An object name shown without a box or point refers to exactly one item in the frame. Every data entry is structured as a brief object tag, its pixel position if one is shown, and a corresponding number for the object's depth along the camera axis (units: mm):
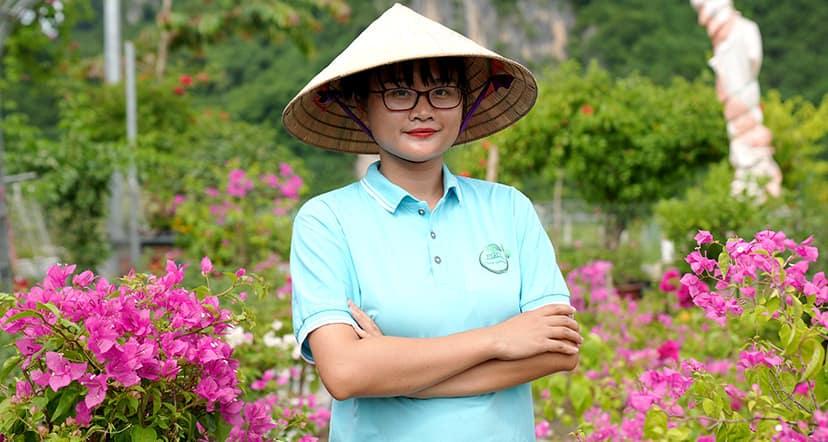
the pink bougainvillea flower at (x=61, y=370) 1928
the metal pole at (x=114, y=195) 11219
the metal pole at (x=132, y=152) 11060
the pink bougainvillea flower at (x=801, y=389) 3298
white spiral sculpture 11656
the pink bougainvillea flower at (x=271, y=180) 8984
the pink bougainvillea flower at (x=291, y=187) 8984
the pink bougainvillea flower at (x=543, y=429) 4365
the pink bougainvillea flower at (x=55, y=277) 2072
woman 1945
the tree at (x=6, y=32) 5828
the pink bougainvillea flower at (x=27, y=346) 2018
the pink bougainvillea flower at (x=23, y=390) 2064
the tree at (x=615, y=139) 11422
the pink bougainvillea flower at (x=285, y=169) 9094
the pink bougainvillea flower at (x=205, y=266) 2145
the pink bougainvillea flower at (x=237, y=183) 8922
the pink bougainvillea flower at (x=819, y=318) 1901
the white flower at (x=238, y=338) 4516
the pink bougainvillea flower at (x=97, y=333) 1928
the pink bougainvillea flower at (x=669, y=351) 4723
